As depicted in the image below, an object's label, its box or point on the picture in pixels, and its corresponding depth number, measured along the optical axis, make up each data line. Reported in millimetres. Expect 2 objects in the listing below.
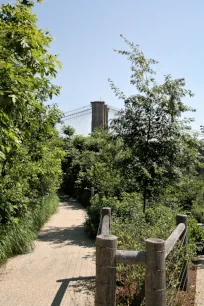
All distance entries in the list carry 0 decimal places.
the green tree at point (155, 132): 6770
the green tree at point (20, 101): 2770
